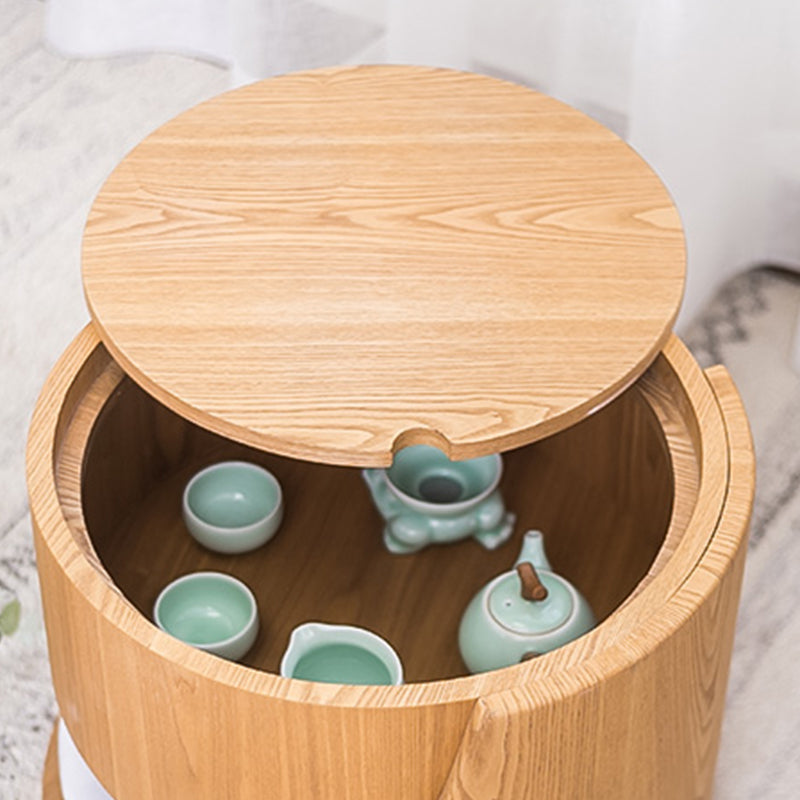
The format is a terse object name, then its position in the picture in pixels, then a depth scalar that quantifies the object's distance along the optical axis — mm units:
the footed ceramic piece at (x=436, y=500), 1823
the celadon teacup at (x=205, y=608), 1765
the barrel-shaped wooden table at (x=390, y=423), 1513
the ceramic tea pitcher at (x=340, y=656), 1670
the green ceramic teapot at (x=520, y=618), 1701
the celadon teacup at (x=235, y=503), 1815
